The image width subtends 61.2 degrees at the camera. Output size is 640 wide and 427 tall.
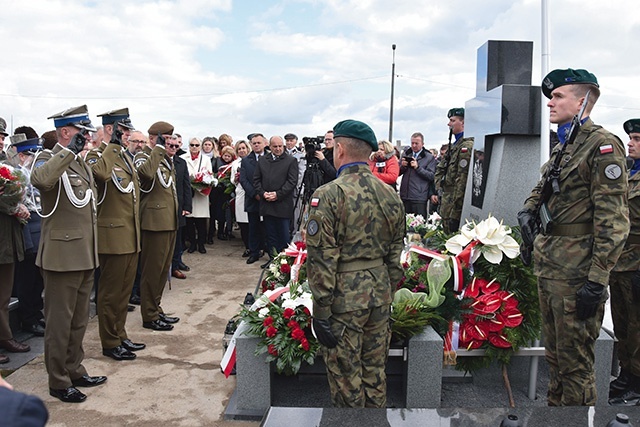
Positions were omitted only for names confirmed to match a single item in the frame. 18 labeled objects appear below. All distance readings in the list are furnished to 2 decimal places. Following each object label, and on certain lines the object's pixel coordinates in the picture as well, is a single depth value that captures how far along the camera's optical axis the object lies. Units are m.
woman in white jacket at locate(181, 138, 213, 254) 8.89
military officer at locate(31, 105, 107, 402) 3.84
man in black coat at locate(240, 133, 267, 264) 8.50
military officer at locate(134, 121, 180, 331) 5.39
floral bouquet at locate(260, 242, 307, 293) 4.70
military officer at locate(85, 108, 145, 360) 4.60
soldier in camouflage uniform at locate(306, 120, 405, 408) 2.81
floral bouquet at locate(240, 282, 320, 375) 3.63
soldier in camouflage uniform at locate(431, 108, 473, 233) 6.52
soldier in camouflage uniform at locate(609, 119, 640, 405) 3.96
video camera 7.48
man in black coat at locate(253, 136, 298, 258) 8.07
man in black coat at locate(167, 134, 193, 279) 7.55
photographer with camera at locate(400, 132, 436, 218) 9.06
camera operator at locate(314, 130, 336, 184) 7.57
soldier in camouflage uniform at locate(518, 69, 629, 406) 2.82
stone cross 5.04
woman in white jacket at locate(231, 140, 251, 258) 9.09
